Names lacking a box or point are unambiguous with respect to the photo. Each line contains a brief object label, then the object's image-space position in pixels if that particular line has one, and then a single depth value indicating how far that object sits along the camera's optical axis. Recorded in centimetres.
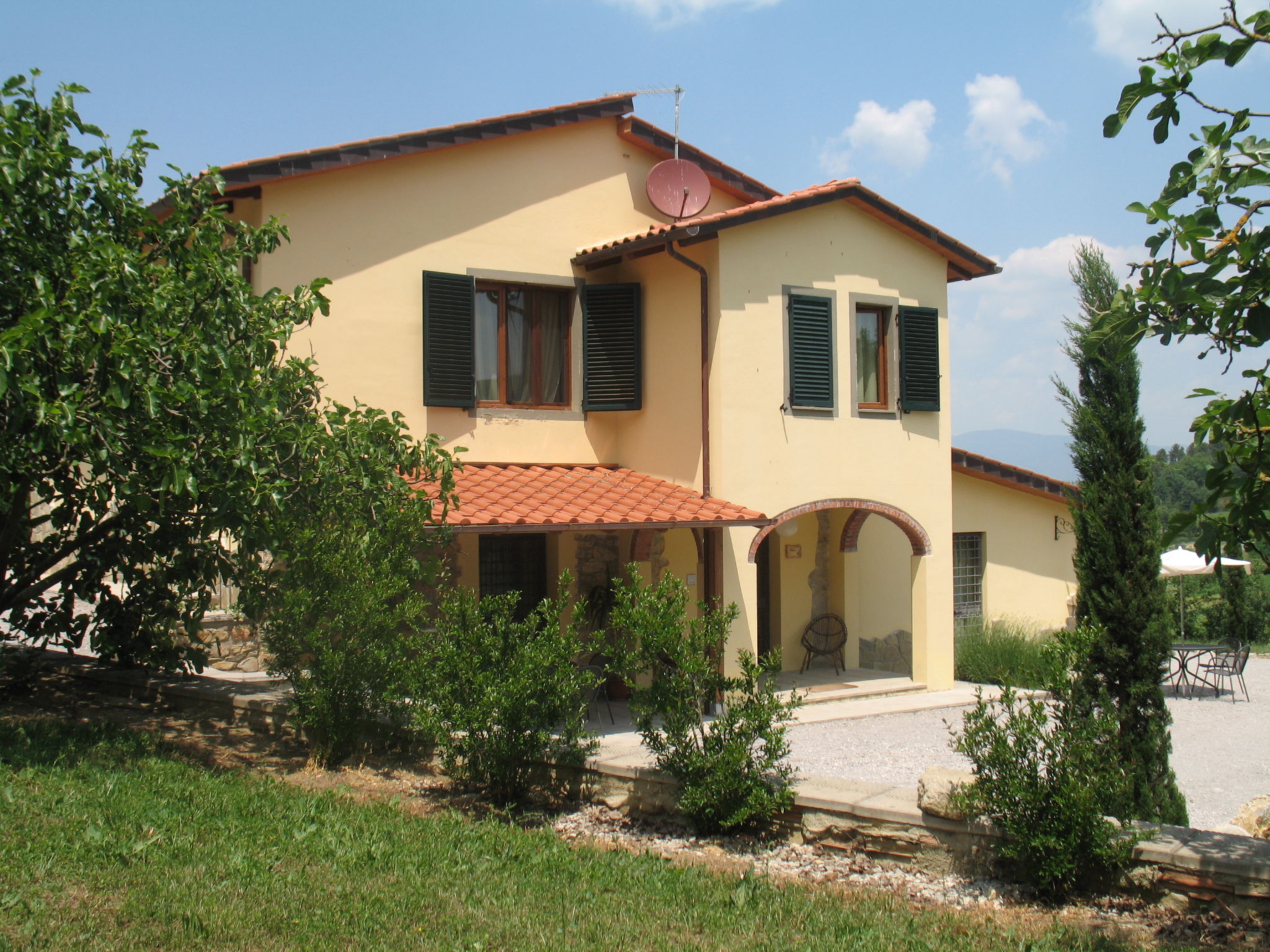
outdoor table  1576
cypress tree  793
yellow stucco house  1227
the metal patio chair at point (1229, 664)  1548
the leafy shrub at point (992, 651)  1516
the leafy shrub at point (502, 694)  776
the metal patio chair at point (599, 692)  1195
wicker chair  1538
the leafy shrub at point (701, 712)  711
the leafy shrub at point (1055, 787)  577
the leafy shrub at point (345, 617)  851
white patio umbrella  1802
